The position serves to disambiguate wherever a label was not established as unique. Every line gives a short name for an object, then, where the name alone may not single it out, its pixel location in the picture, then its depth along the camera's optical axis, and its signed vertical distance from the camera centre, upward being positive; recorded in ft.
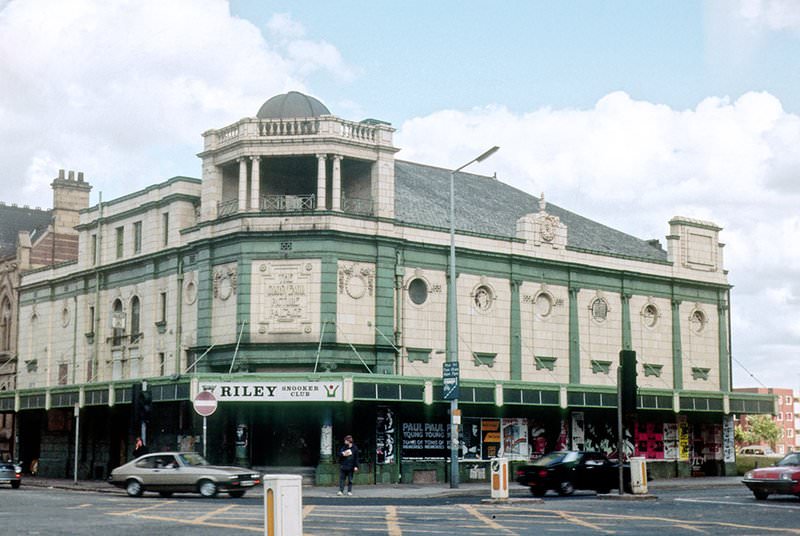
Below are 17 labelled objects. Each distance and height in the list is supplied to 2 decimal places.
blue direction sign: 124.88 +4.70
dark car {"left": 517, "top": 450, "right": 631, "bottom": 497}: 115.44 -4.92
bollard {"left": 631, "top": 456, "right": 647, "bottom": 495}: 107.04 -4.78
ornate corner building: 143.43 +14.77
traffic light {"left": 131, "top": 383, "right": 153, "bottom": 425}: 130.62 +2.09
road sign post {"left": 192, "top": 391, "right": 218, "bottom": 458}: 113.60 +2.05
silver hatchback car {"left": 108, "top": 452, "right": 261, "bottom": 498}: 110.01 -5.02
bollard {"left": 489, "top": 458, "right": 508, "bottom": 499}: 98.78 -4.95
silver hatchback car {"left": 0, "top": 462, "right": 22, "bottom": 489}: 133.18 -5.65
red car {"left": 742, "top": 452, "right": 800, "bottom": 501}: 101.91 -4.99
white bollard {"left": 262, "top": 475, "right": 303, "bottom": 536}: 43.11 -3.06
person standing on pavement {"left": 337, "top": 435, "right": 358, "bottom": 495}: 117.19 -4.25
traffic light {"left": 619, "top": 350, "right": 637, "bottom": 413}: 103.45 +4.08
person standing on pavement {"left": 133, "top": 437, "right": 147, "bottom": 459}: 130.52 -2.79
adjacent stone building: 201.16 +30.08
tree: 495.82 -2.96
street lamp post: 124.06 +7.52
